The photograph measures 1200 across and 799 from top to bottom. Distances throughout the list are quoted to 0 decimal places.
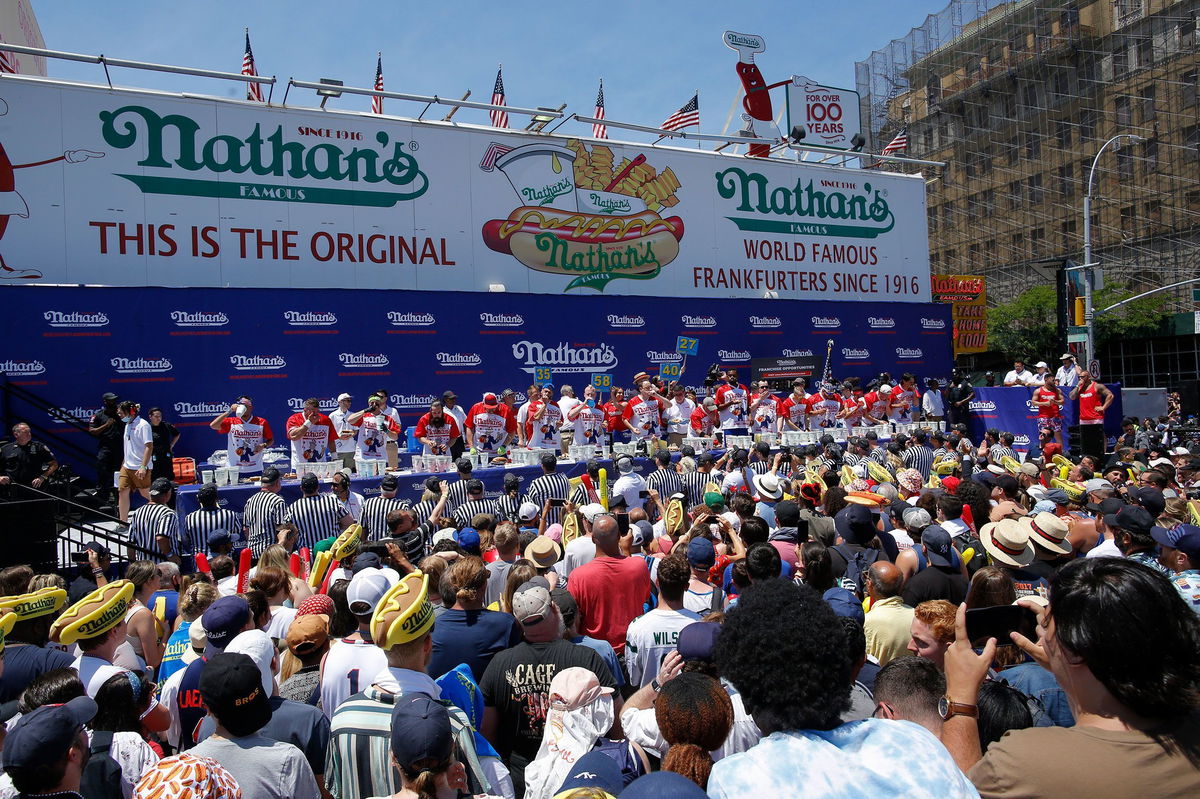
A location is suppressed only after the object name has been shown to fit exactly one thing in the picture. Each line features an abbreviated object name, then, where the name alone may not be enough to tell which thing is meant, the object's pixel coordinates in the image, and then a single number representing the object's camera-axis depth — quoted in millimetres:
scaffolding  39219
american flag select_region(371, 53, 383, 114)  17562
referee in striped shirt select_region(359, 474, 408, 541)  9820
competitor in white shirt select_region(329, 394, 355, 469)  12508
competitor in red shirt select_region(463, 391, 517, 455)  13664
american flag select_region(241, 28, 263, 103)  16016
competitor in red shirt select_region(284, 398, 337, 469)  11875
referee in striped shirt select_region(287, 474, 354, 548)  9391
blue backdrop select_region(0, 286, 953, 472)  13641
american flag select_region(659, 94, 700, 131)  20562
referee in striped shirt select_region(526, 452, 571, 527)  10924
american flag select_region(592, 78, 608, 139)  20484
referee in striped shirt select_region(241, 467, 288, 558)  9477
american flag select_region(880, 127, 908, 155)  24984
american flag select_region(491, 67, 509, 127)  19094
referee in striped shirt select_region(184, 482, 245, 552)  8975
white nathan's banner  14531
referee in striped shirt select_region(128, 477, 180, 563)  9188
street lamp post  24703
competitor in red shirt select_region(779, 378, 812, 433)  16516
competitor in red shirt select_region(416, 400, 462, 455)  12562
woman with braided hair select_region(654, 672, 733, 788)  2523
